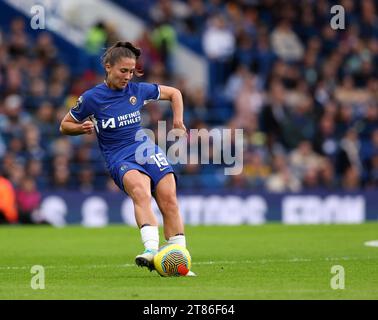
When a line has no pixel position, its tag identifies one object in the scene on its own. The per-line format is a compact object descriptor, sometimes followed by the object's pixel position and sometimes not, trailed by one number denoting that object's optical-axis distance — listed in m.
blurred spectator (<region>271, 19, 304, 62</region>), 27.36
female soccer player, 10.94
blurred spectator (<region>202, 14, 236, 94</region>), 26.69
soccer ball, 10.67
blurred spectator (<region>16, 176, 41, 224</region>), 21.27
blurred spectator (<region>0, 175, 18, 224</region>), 20.86
